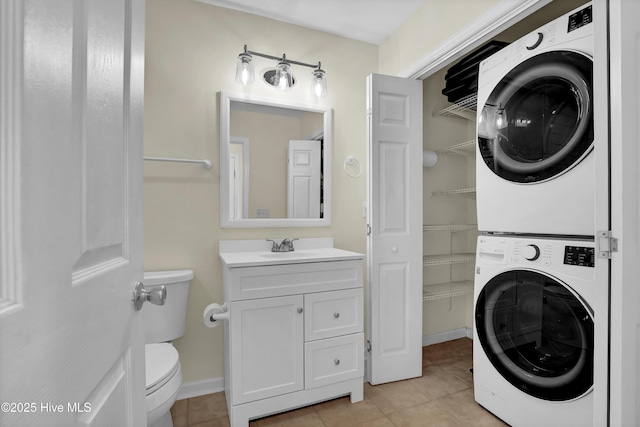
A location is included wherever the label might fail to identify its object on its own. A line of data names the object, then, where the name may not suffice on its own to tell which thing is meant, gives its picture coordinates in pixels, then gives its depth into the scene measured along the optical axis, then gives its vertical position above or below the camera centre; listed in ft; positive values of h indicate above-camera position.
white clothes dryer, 4.25 +1.29
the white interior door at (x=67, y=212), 0.99 +0.00
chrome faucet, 6.84 -0.73
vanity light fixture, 6.64 +3.16
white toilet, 4.03 -2.18
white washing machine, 4.26 -1.82
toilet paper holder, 5.70 -1.88
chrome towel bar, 6.07 +1.06
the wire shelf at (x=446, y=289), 7.92 -2.07
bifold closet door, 6.77 -0.32
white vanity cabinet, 5.32 -2.17
